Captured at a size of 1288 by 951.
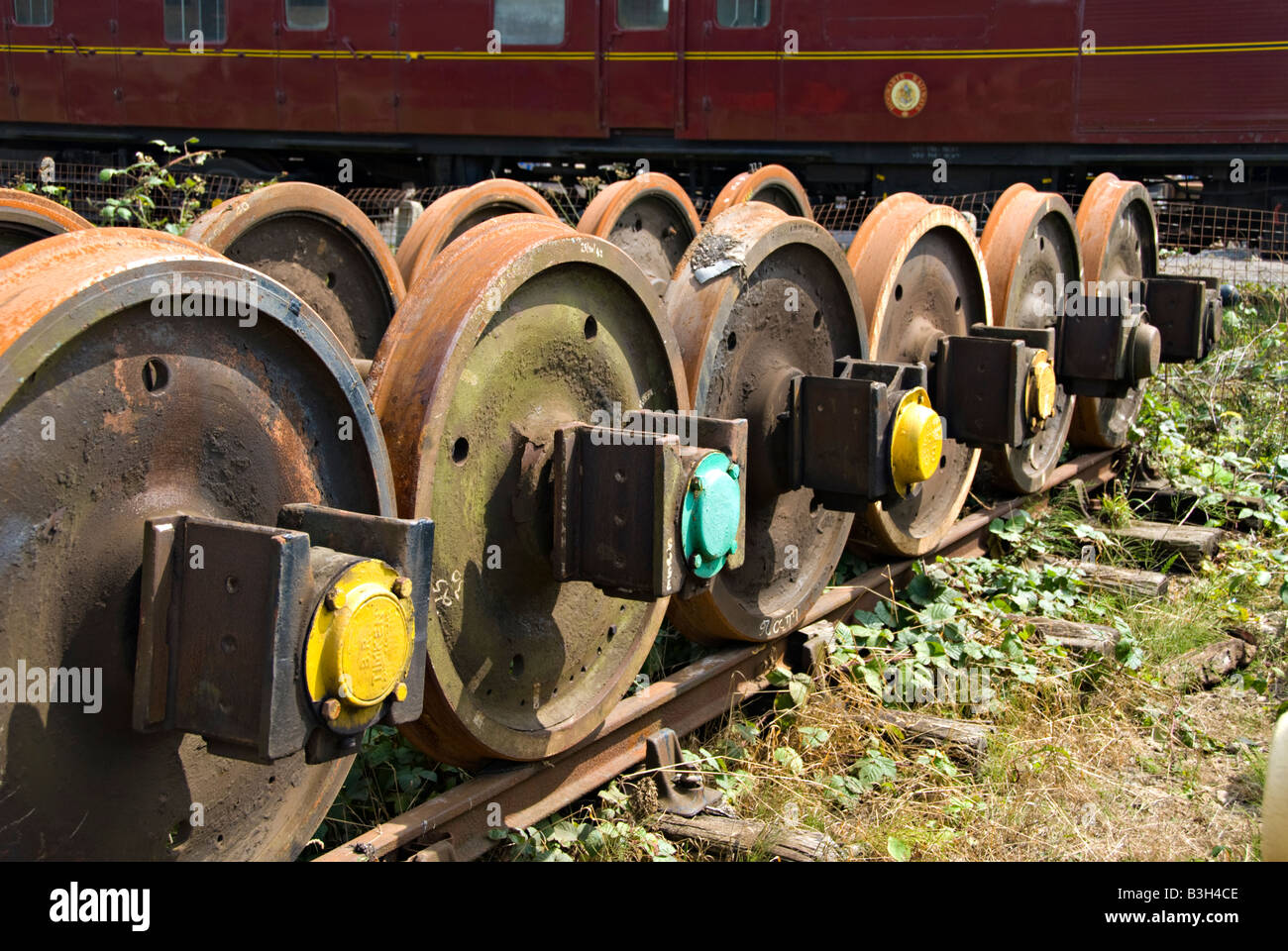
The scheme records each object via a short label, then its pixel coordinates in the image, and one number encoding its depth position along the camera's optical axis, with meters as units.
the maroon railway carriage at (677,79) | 10.78
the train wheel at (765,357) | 3.47
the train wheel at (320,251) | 3.88
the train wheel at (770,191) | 6.71
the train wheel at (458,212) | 5.34
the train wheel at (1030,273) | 5.22
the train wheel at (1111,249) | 6.04
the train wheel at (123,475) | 1.83
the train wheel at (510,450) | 2.56
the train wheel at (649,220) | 6.19
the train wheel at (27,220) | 3.40
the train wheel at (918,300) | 4.34
